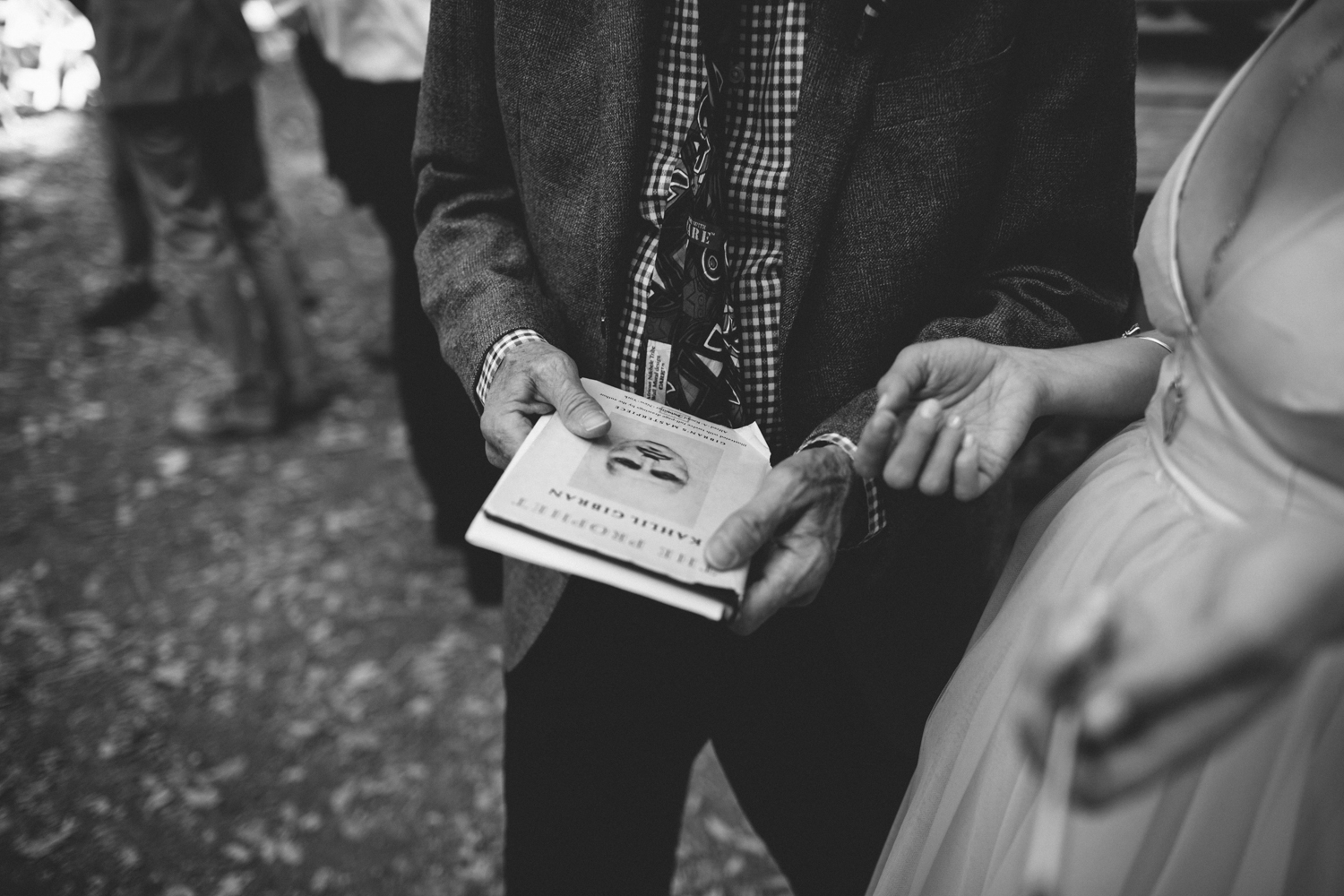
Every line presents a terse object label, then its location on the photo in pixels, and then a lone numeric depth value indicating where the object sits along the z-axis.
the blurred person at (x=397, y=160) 2.59
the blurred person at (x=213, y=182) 3.06
